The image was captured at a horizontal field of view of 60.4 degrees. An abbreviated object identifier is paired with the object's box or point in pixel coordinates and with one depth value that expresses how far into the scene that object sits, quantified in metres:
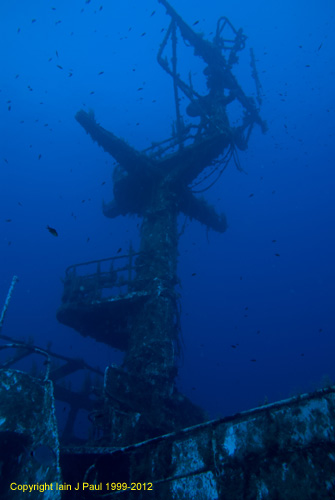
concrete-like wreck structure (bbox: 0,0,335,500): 2.57
